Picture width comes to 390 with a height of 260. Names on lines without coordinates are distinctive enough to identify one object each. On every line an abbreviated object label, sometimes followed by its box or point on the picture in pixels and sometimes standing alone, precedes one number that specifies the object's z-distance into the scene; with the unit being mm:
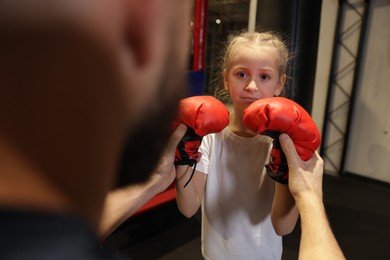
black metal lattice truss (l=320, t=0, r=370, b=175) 3525
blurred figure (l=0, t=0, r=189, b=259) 182
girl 995
